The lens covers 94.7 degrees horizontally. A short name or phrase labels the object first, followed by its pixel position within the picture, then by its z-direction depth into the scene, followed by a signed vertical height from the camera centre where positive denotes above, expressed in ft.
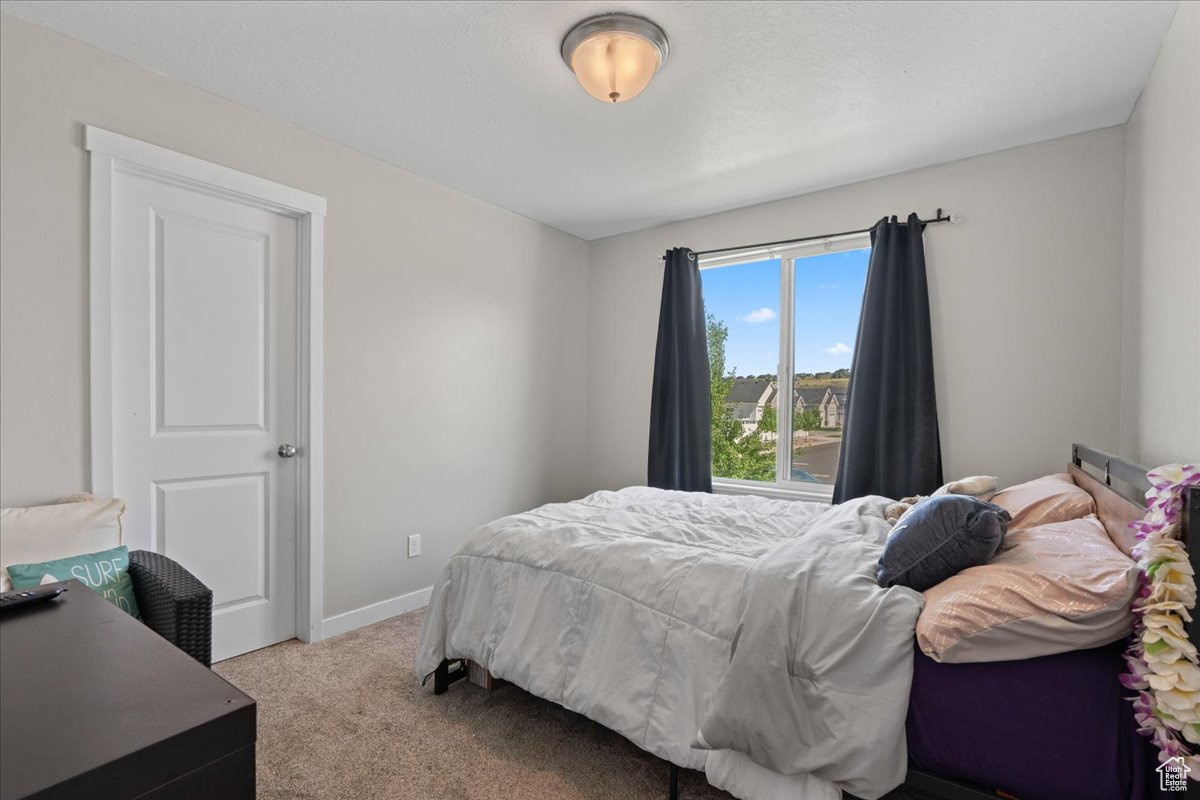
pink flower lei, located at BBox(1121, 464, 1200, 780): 3.34 -1.51
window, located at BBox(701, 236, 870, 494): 11.10 +0.83
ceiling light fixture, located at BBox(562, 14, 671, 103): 6.07 +3.89
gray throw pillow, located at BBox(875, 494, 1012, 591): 4.81 -1.29
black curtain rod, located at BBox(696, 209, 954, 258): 9.59 +3.17
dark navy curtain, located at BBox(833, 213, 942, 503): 9.45 +0.22
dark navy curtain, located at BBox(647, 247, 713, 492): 12.34 +0.12
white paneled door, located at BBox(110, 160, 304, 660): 7.22 +0.05
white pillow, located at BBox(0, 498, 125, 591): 5.74 -1.52
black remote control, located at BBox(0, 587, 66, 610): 3.29 -1.26
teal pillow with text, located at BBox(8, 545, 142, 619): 5.49 -1.86
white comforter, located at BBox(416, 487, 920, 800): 4.53 -2.33
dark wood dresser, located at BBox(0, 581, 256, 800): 1.72 -1.19
